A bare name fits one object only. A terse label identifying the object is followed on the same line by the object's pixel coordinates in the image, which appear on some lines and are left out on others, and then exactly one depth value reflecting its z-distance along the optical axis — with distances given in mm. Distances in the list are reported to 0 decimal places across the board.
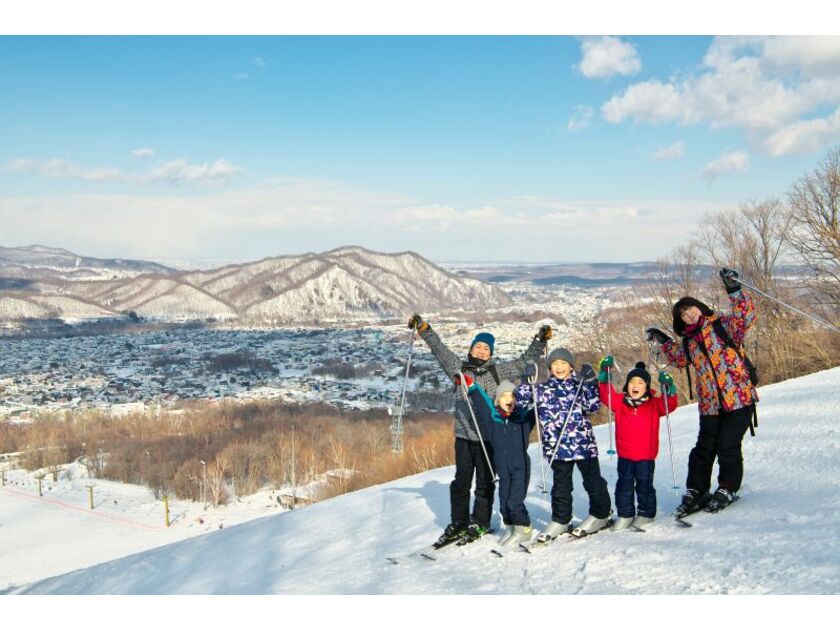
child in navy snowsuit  5180
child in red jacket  4941
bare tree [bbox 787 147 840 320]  21828
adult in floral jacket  4918
